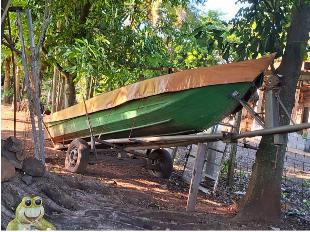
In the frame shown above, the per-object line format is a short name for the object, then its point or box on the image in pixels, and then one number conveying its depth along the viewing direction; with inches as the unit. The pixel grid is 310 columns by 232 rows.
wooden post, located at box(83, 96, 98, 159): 217.4
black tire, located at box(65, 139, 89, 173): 219.2
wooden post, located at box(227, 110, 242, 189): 230.7
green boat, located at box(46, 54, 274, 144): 161.9
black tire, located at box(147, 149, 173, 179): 243.0
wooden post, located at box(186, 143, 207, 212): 167.0
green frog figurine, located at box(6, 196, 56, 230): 89.8
